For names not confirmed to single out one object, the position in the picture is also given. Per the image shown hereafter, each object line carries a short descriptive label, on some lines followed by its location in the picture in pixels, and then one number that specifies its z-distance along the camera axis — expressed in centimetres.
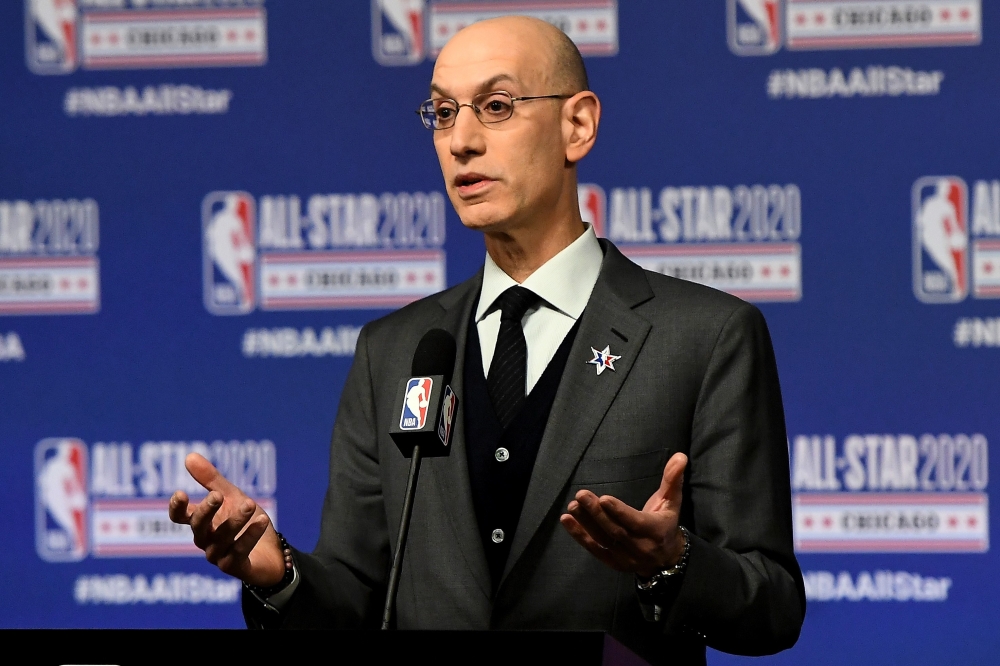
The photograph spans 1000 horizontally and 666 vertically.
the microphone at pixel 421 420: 678
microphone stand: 673
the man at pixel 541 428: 700
